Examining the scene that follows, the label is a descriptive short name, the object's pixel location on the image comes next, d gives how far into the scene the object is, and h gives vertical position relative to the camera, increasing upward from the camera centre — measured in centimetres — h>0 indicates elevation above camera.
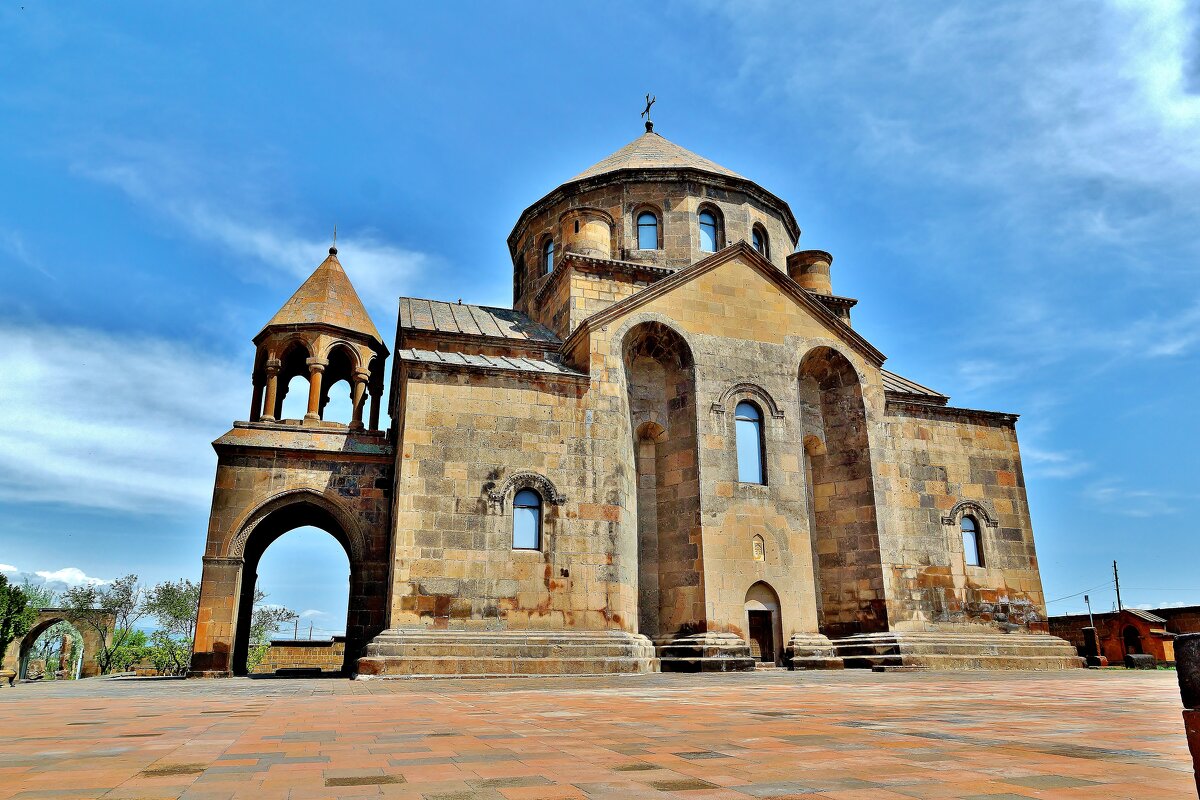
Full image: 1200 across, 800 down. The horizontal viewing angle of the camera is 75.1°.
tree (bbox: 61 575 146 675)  3005 -11
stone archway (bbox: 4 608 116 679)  2672 -110
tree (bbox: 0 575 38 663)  2259 -6
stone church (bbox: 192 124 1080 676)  1366 +230
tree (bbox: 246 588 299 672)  4584 -65
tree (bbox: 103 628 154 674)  3241 -168
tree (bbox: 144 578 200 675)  3712 -6
